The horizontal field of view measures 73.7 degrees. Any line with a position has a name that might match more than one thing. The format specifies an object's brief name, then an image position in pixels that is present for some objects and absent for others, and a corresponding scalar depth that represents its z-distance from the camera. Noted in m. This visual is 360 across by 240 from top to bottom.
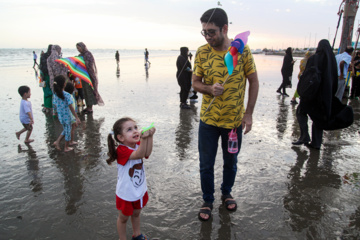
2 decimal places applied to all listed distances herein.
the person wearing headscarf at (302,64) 6.15
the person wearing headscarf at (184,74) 8.23
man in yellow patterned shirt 2.48
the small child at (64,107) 4.55
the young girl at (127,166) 2.17
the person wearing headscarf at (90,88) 7.19
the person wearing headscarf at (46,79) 7.09
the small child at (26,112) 4.90
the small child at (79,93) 7.40
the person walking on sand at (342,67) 6.93
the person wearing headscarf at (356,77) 9.58
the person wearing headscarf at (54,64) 6.77
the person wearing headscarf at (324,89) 4.04
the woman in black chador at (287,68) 10.12
